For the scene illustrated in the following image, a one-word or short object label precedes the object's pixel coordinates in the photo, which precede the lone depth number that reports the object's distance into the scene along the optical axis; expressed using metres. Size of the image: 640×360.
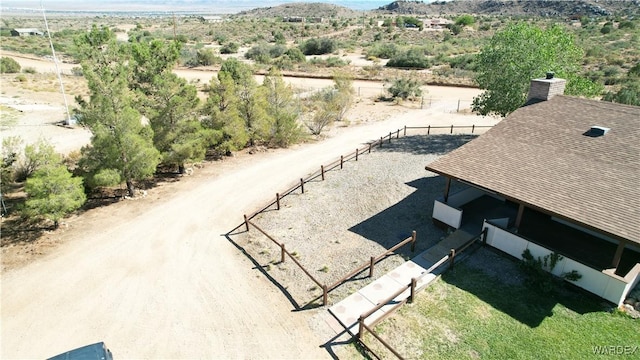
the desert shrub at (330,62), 59.04
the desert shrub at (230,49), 71.31
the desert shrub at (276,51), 64.88
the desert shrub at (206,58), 59.19
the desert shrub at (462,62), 52.69
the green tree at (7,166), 19.25
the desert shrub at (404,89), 39.66
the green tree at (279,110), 25.94
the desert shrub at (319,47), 71.00
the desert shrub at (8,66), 47.78
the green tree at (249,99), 23.86
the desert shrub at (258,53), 60.91
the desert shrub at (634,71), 40.03
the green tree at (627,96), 27.14
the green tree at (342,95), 32.41
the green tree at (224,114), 22.64
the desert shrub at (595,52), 53.84
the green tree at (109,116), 16.69
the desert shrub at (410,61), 56.09
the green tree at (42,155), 15.69
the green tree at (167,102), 18.88
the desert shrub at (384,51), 65.48
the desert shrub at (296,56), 61.47
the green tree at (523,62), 21.05
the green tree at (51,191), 14.95
